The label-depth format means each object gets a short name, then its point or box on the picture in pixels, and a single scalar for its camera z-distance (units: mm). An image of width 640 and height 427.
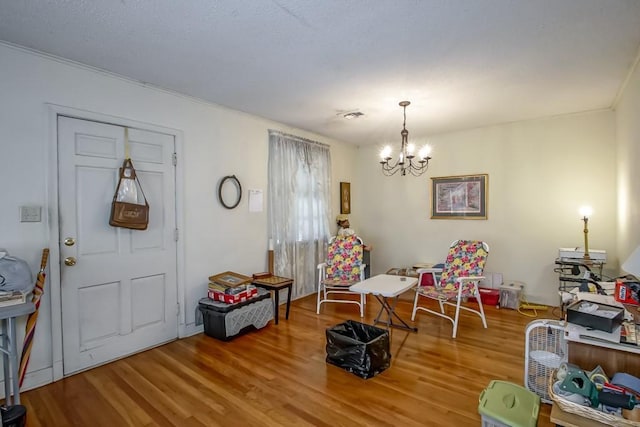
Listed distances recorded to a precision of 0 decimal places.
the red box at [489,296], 4238
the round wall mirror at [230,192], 3616
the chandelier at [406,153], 3266
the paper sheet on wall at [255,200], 3969
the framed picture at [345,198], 5488
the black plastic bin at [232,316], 3154
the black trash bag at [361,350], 2496
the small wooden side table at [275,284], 3609
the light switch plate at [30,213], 2322
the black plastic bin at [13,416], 1759
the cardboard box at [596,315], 1588
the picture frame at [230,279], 3323
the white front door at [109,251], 2564
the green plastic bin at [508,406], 1566
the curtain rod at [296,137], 4220
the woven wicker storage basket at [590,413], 1197
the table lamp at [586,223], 3589
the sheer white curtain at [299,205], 4266
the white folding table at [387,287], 3078
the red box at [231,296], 3238
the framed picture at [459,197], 4645
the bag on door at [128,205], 2707
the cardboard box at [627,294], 2064
